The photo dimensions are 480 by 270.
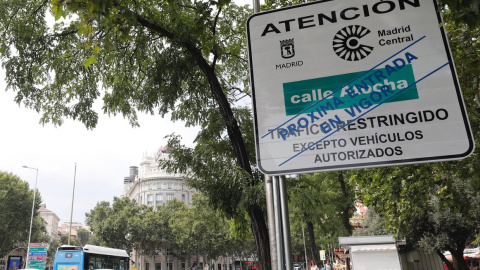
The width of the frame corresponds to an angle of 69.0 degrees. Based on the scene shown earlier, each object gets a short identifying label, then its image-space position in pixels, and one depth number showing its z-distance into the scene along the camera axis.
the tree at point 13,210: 40.84
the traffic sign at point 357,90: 1.56
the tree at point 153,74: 7.75
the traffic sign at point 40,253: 29.61
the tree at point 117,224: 50.41
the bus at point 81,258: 21.02
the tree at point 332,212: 25.88
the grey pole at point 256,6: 2.44
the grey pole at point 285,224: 1.64
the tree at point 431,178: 8.06
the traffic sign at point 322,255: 31.12
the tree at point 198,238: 45.84
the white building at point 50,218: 117.25
